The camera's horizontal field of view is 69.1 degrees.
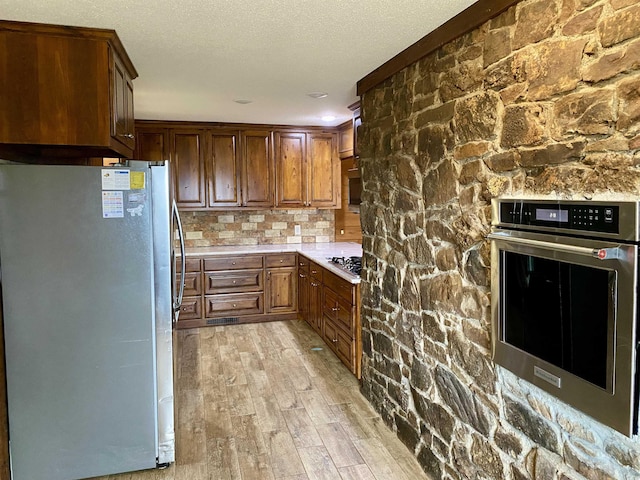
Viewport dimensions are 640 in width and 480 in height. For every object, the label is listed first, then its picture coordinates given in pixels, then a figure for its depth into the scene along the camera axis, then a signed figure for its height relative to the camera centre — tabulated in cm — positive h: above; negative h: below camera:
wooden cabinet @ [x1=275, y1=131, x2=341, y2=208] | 551 +64
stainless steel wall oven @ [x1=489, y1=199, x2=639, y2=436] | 138 -28
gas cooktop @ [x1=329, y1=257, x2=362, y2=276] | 394 -38
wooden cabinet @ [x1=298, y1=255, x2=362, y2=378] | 369 -81
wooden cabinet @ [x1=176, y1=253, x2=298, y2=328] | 516 -75
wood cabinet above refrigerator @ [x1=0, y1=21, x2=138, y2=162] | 224 +69
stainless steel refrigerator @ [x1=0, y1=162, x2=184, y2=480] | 237 -47
